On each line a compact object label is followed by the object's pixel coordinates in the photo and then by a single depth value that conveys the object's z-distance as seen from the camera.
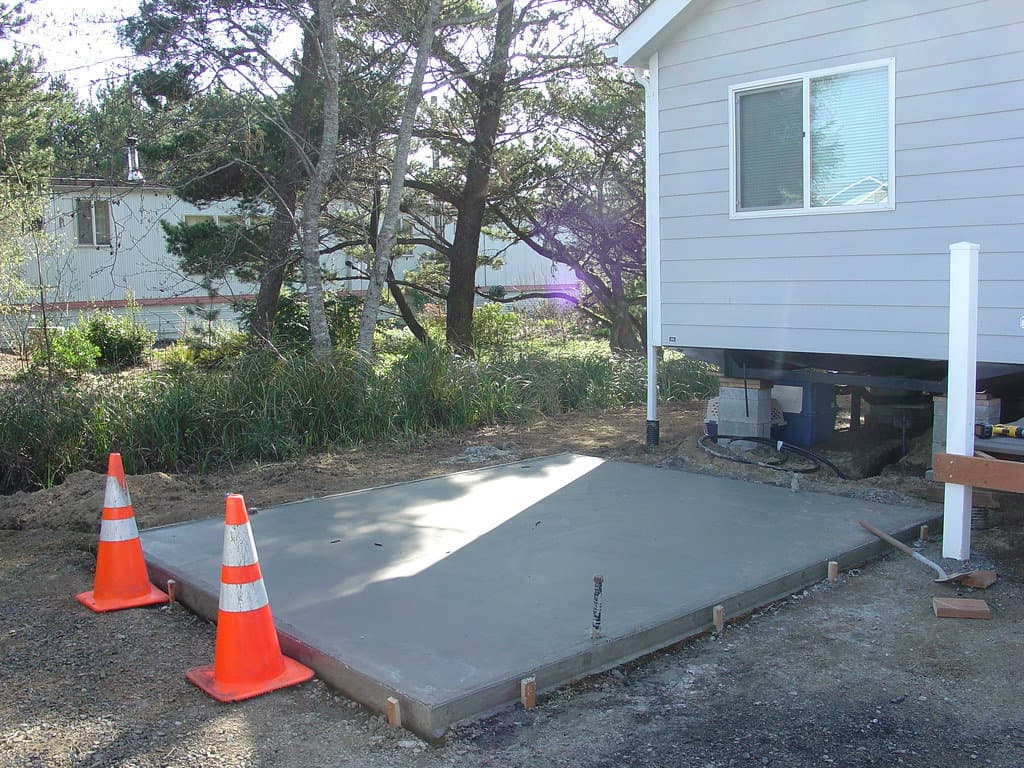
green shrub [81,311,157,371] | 17.73
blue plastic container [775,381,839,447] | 8.55
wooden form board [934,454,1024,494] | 4.89
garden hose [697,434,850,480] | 7.68
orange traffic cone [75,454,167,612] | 4.84
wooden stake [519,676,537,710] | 3.59
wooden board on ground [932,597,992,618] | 4.50
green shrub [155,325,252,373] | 13.12
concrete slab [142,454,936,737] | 3.81
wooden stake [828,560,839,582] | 5.11
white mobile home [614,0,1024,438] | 6.85
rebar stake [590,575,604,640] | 4.02
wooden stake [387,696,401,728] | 3.44
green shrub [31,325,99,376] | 14.94
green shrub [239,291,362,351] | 14.38
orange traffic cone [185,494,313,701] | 3.77
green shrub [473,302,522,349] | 18.11
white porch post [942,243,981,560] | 5.12
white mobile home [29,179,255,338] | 21.66
